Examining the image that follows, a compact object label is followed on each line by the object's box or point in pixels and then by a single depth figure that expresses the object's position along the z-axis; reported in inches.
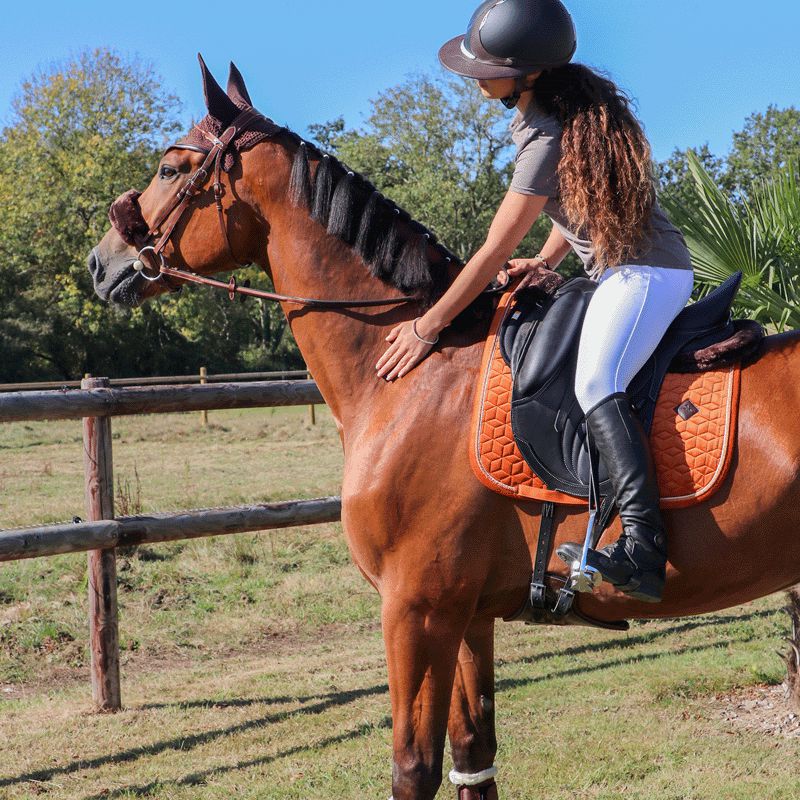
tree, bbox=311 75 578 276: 1557.6
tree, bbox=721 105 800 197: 1860.9
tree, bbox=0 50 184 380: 1386.6
